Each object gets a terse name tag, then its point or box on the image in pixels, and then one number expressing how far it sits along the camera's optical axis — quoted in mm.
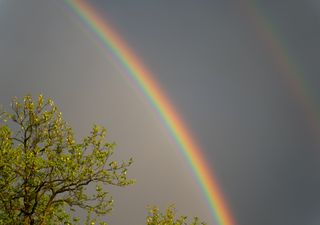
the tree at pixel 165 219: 28656
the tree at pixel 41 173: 23469
